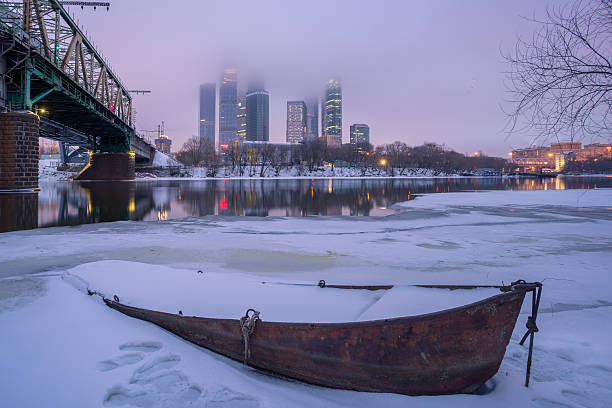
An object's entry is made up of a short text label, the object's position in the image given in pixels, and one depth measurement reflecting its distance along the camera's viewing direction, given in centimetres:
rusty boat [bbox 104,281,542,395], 264
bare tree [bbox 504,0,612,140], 657
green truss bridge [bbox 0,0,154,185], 2169
